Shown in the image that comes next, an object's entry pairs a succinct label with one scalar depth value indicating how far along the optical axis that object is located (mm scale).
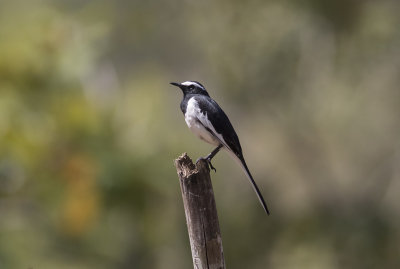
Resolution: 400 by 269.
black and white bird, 11281
